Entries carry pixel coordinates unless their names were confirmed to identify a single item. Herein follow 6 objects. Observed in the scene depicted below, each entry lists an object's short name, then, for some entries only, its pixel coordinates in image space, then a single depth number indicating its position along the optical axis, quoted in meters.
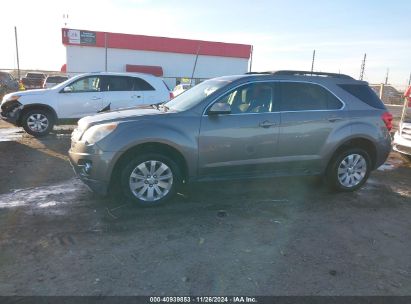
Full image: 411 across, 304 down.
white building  38.59
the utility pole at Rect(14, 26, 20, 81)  24.52
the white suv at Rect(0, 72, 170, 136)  9.74
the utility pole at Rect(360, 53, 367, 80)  37.31
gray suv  4.85
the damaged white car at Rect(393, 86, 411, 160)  8.08
